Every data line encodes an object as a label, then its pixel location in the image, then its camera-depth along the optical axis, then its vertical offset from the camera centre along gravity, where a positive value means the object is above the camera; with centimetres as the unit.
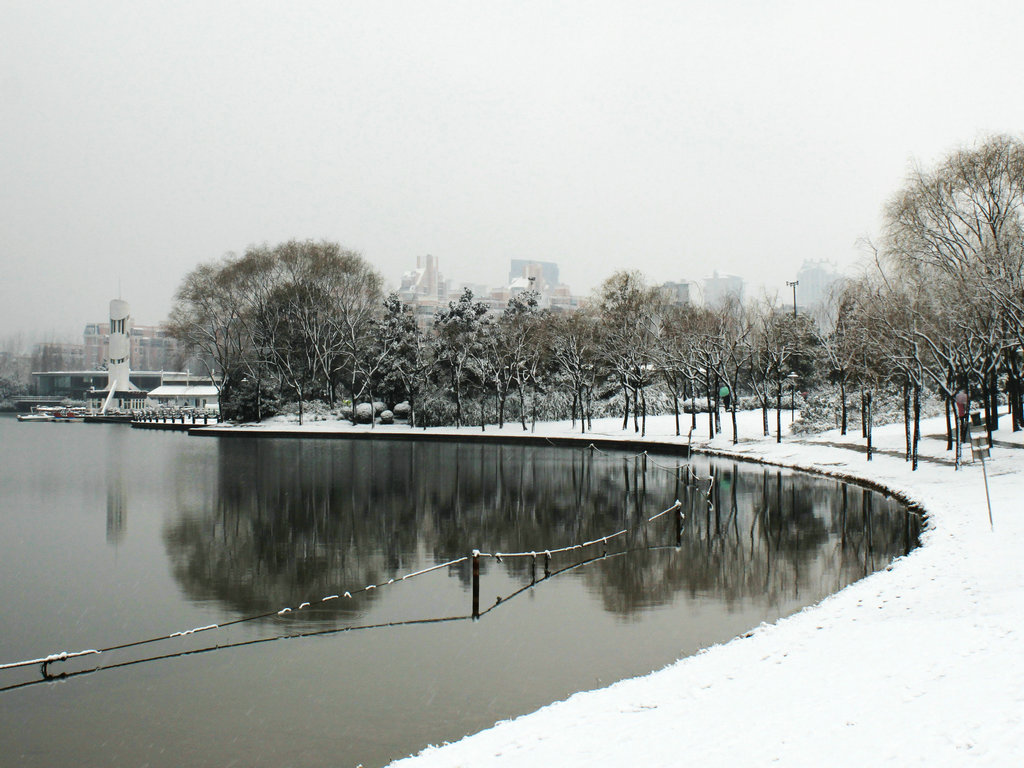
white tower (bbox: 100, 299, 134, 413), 12275 +681
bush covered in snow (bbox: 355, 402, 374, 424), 7025 -136
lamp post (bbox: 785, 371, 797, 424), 5623 +56
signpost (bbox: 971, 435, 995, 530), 1653 -110
